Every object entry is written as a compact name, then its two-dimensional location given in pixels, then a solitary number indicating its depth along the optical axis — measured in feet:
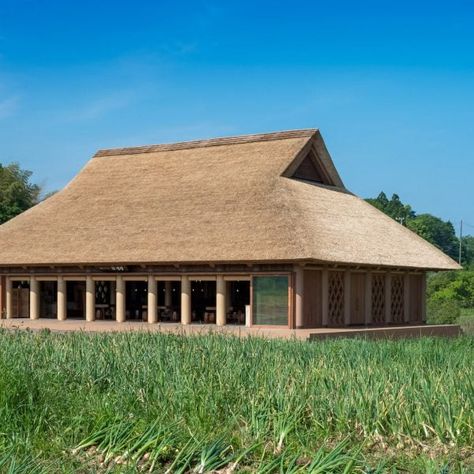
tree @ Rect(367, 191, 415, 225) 339.46
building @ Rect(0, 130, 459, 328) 82.64
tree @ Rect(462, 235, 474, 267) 344.90
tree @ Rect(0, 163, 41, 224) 171.42
